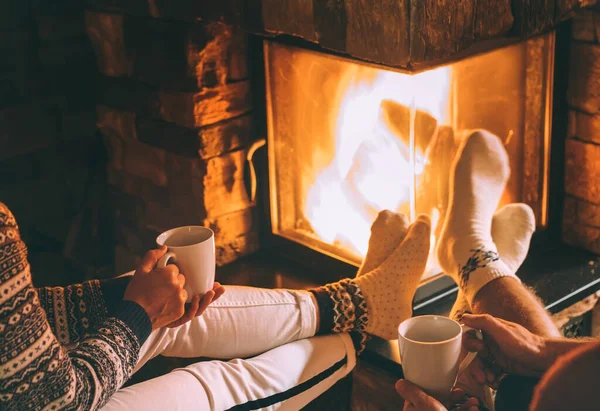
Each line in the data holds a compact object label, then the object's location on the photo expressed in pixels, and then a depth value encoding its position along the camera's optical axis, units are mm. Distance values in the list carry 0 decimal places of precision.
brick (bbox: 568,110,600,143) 1921
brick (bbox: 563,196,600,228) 1992
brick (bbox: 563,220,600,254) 2010
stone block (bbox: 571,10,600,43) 1846
